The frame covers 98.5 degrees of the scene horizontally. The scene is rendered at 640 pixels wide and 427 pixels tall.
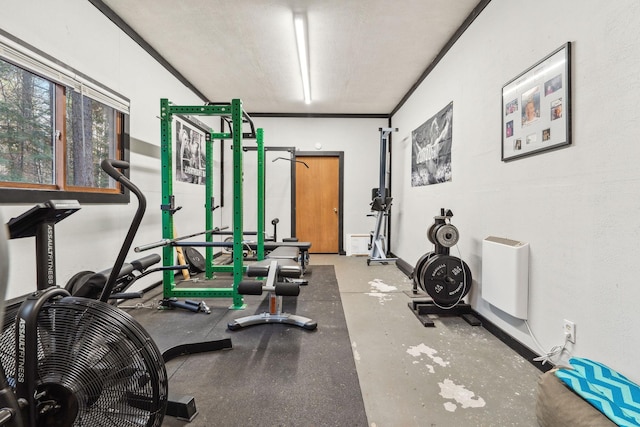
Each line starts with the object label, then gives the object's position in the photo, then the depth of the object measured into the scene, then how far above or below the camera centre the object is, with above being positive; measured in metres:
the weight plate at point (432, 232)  2.70 -0.24
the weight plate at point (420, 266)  2.66 -0.57
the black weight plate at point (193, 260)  3.78 -0.74
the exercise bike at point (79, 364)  0.85 -0.52
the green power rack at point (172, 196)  2.64 +0.13
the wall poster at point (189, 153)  3.92 +0.84
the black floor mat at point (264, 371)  1.38 -1.03
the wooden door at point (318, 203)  5.79 +0.11
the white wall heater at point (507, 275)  1.91 -0.49
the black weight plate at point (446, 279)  2.51 -0.64
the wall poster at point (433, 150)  3.12 +0.76
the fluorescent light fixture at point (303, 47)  2.71 +1.83
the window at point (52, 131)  1.82 +0.60
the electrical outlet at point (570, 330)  1.55 -0.69
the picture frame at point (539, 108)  1.62 +0.67
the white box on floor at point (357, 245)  5.55 -0.74
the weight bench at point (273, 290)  2.16 -0.65
